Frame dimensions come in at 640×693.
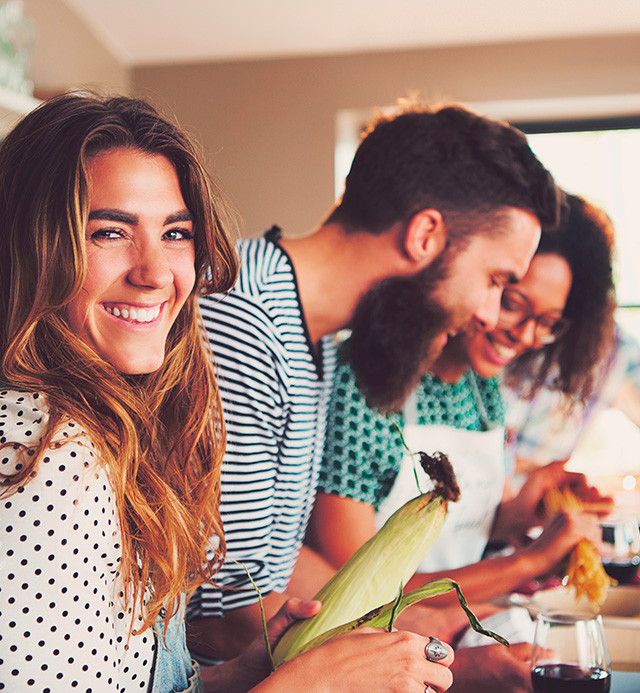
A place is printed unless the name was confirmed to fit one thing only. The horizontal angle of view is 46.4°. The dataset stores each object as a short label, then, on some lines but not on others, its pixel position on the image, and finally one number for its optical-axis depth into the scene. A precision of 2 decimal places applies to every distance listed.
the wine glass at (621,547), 1.35
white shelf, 1.91
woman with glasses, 1.24
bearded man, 1.12
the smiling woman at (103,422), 0.54
